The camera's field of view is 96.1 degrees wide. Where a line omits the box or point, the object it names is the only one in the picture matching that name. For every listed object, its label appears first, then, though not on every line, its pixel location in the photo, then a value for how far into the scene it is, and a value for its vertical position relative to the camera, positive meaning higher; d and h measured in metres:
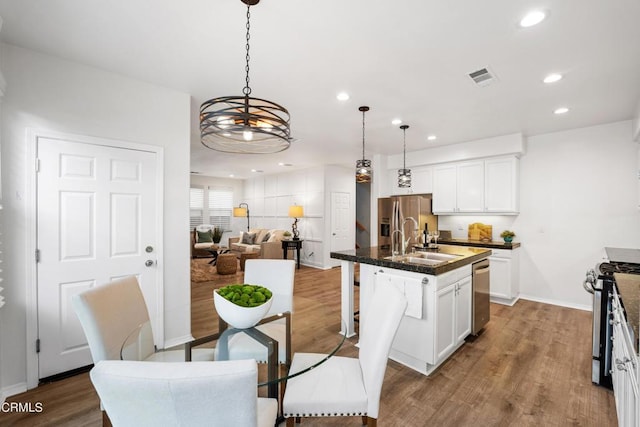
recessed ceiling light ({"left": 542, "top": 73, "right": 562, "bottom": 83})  2.59 +1.25
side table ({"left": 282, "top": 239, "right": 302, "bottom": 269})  7.24 -0.79
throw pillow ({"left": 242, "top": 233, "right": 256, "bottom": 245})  8.07 -0.70
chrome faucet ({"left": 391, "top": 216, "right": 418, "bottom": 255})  3.14 -0.38
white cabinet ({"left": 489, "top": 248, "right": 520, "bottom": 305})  4.30 -0.94
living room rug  5.96 -1.34
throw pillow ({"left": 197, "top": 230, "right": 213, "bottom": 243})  8.59 -0.71
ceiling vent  2.52 +1.25
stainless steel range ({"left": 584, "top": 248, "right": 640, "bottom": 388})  2.21 -0.81
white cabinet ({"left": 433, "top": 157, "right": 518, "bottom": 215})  4.57 +0.47
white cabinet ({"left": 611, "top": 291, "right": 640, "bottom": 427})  1.11 -0.73
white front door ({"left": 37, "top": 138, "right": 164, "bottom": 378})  2.29 -0.16
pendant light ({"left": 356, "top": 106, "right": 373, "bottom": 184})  3.80 +0.58
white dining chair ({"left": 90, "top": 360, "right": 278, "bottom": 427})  0.76 -0.48
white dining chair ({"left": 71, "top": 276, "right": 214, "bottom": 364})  1.53 -0.64
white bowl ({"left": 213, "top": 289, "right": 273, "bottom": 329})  1.49 -0.52
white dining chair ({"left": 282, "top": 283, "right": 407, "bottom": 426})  1.42 -0.91
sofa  6.79 -0.79
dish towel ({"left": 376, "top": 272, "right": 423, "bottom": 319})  2.45 -0.68
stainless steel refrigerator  5.34 +0.00
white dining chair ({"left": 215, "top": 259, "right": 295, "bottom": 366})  1.58 -0.70
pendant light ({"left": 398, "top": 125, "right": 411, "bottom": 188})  4.30 +0.56
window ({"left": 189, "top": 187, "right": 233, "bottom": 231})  9.31 +0.24
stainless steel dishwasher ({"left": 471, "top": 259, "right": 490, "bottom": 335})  3.05 -0.89
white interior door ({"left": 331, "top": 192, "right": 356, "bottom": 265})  7.27 -0.24
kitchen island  2.43 -0.77
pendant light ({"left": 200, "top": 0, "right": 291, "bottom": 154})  1.49 +0.50
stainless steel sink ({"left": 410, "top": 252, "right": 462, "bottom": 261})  3.07 -0.47
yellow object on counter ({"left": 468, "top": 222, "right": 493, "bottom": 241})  4.98 -0.31
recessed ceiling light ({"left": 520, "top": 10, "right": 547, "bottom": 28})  1.79 +1.25
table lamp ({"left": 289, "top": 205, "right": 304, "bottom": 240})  7.25 +0.04
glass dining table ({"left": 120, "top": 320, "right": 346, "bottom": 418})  1.48 -0.75
